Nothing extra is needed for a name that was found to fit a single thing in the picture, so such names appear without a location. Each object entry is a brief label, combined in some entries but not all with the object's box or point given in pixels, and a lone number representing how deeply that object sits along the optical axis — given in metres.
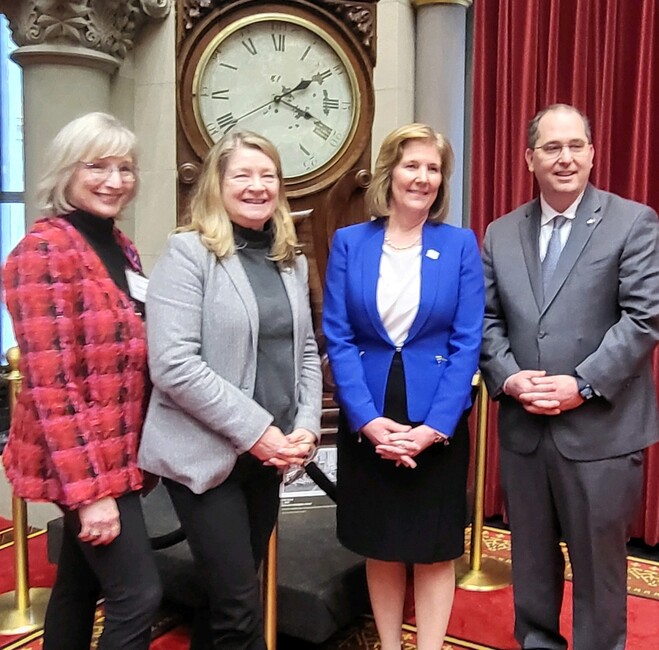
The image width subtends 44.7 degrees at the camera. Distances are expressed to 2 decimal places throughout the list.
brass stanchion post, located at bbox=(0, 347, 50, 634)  2.37
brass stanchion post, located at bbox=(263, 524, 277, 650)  1.89
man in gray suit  1.76
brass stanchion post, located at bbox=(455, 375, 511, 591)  2.69
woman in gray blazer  1.55
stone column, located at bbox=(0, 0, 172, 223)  2.80
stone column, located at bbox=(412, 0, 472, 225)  3.07
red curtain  2.94
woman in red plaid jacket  1.45
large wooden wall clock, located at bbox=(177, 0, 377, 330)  2.86
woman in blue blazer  1.80
